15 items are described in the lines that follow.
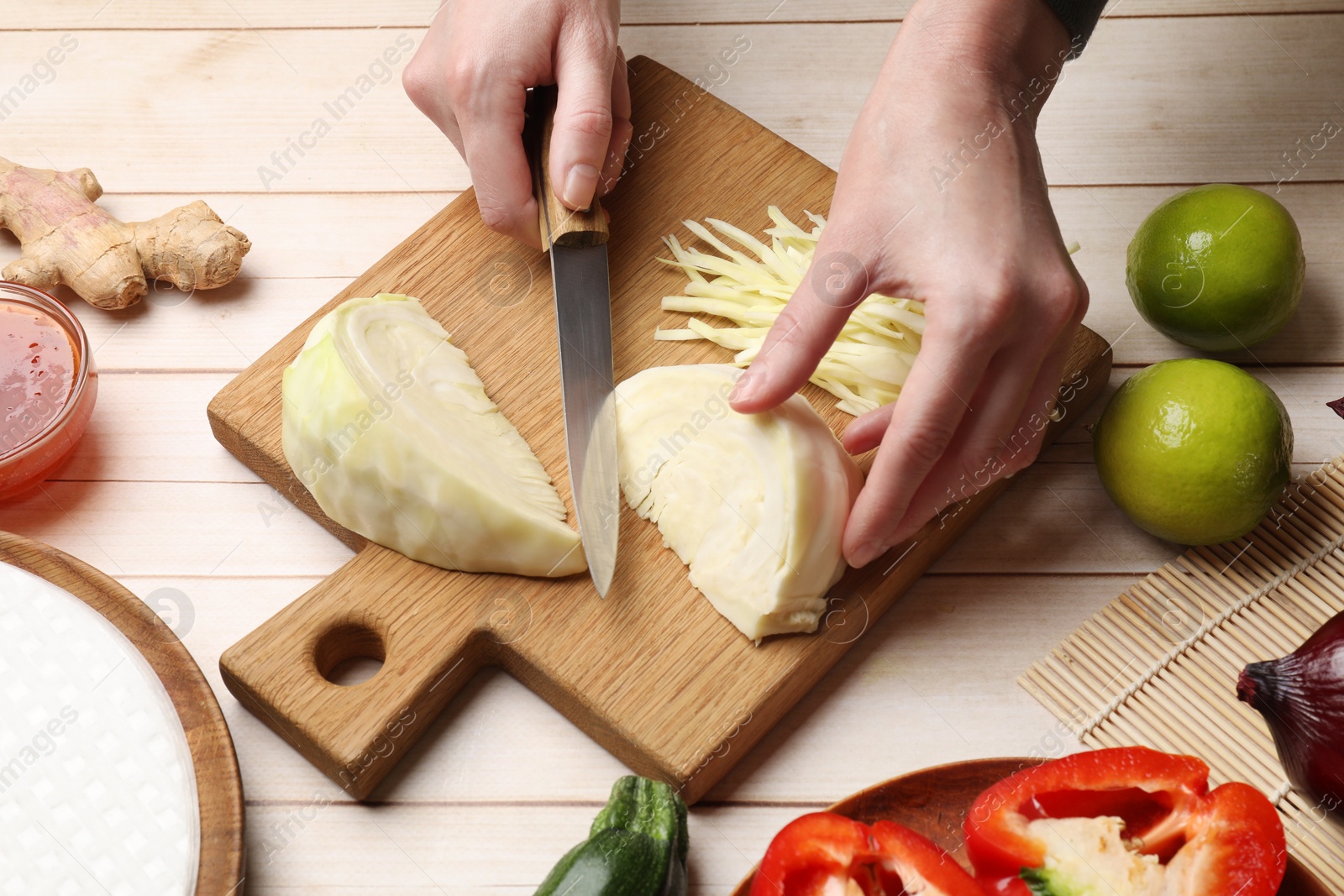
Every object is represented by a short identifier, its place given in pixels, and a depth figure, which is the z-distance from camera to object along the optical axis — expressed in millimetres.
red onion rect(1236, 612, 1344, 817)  976
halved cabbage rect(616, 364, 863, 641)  1014
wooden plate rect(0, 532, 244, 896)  987
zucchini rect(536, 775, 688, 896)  968
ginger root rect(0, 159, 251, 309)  1099
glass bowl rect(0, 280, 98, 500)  1055
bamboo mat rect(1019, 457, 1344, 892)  1025
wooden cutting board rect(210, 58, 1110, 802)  1015
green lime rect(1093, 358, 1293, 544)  1016
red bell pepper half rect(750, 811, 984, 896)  955
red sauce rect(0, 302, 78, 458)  1063
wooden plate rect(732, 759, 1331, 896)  990
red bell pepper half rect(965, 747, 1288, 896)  947
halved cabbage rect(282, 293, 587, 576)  1020
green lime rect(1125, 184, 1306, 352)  1050
